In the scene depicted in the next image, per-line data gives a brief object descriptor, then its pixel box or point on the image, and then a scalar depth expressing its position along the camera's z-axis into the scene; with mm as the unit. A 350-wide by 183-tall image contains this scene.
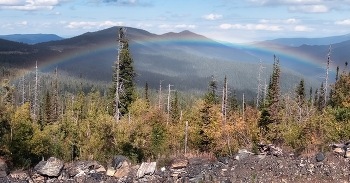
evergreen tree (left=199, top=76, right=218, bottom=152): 33844
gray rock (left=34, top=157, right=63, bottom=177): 19266
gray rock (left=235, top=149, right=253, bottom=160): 20359
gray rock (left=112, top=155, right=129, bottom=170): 20047
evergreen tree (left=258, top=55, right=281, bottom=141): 37062
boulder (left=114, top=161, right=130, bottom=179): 19469
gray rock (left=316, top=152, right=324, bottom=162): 18656
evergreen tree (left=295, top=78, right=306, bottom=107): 68731
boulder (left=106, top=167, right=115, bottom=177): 19531
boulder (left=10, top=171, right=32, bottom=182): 18953
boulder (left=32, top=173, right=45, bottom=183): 19197
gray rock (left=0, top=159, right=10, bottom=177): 18970
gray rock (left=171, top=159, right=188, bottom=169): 20172
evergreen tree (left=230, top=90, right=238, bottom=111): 74519
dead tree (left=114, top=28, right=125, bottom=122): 34000
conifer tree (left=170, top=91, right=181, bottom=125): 58669
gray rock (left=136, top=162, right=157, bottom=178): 19359
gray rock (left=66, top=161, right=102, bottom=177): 19688
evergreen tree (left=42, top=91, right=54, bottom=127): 60375
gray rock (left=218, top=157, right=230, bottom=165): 20281
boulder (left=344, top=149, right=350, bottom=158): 18609
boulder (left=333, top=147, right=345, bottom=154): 19141
